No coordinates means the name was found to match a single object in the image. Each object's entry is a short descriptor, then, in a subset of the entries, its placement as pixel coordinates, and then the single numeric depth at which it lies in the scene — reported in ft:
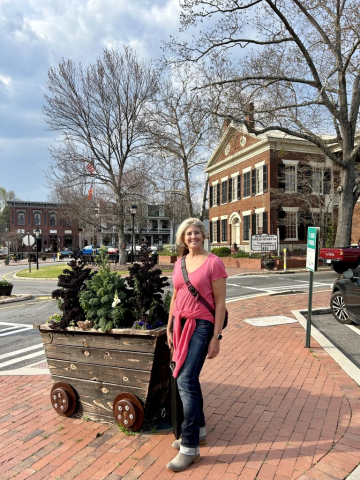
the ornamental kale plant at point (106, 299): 11.24
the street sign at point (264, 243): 78.64
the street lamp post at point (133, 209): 81.61
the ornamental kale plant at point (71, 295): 11.87
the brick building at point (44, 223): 235.40
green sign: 18.85
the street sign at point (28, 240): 84.26
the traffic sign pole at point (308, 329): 19.53
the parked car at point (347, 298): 23.65
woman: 9.32
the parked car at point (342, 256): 57.72
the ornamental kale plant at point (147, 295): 11.35
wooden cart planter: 10.61
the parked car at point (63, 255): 169.95
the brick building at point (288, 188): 93.40
